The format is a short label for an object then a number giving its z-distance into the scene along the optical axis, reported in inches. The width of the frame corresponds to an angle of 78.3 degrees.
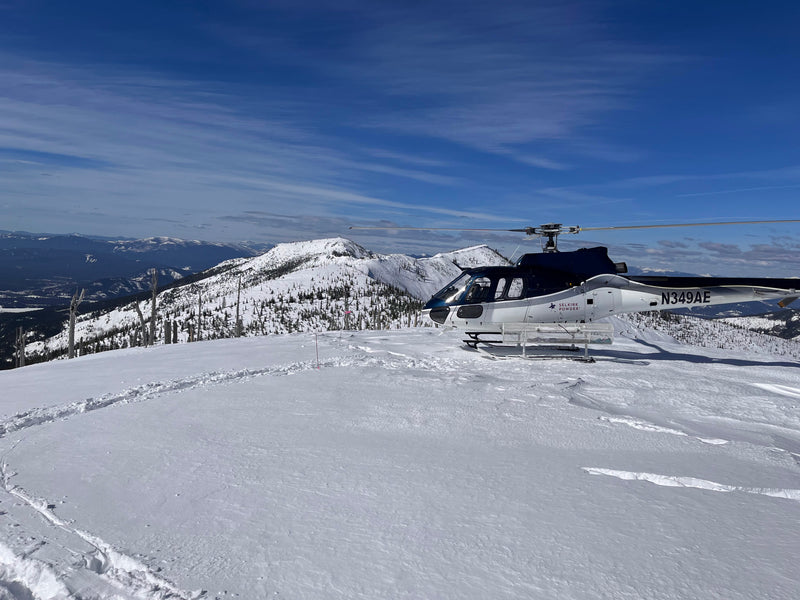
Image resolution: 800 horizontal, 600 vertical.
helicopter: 608.1
